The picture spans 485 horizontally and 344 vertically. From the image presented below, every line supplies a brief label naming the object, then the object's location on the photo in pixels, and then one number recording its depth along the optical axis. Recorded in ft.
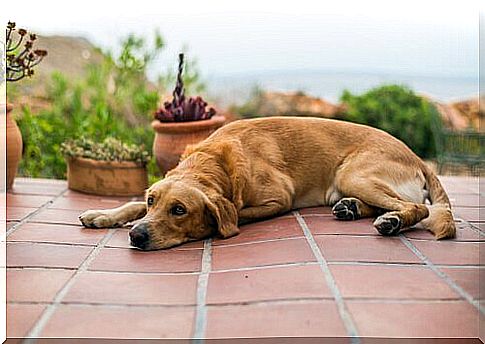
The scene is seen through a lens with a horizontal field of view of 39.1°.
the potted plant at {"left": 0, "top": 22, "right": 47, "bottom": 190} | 12.64
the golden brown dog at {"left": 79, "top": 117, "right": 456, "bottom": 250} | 9.48
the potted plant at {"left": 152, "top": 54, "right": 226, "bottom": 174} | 13.97
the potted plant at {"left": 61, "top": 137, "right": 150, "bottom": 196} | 13.89
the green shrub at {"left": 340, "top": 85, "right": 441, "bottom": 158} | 29.63
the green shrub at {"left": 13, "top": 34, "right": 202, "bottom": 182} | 17.87
